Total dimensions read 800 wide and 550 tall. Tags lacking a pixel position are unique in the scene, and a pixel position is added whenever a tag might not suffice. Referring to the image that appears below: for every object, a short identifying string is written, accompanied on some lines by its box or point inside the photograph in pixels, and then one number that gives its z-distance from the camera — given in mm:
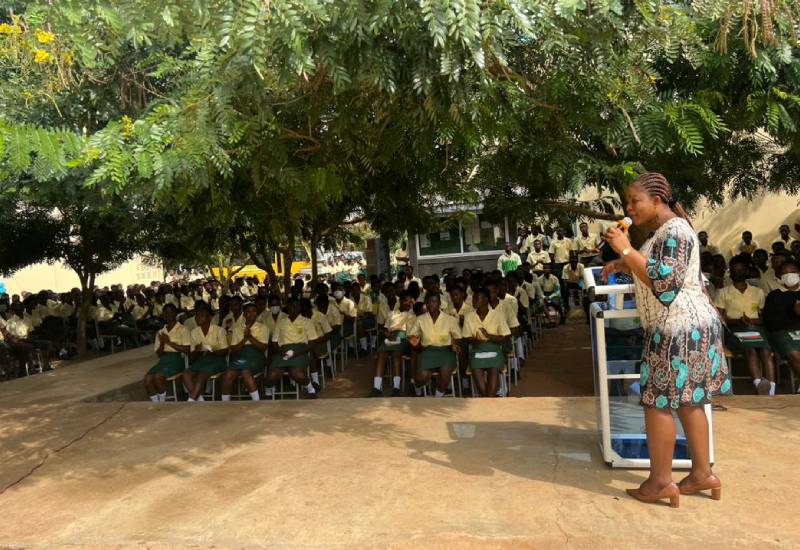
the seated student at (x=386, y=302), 10898
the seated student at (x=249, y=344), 8383
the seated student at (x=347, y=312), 11133
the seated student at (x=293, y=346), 8484
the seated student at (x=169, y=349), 8453
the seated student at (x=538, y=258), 15847
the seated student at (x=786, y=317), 7234
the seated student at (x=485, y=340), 7742
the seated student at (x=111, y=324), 14773
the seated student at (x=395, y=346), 8766
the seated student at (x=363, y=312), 11877
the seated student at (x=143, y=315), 15875
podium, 4188
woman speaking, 3408
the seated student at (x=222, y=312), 8883
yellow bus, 38875
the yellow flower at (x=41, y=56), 4430
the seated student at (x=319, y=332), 9039
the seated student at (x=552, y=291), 14055
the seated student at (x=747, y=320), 7309
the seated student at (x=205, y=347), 8289
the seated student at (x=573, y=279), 14742
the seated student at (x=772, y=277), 8469
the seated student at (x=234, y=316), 8688
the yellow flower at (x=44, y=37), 4319
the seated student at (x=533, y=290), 12086
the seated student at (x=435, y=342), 8016
